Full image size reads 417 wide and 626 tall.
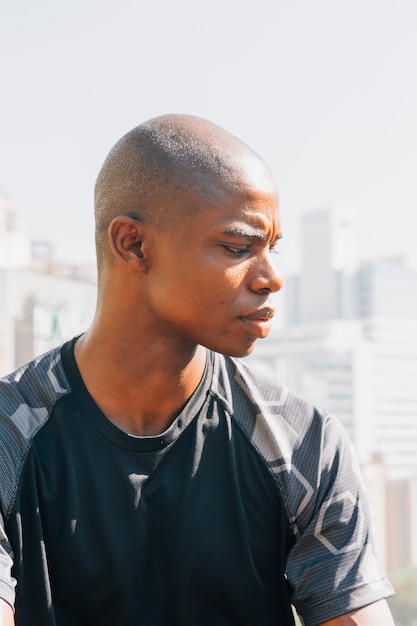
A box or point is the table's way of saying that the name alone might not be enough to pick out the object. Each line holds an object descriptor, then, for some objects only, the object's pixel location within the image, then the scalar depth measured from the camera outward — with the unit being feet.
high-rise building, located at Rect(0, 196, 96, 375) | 183.73
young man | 6.95
